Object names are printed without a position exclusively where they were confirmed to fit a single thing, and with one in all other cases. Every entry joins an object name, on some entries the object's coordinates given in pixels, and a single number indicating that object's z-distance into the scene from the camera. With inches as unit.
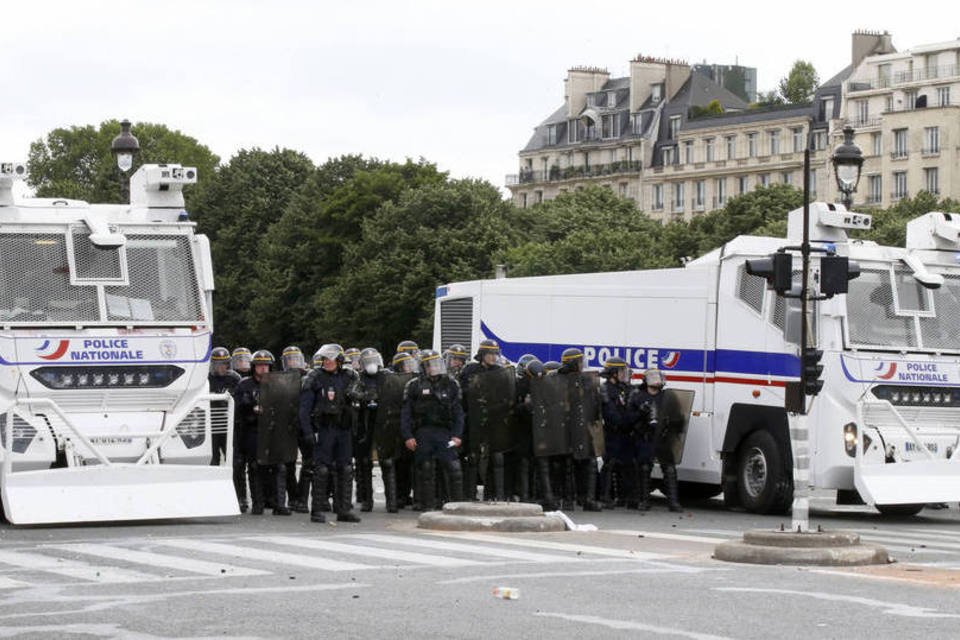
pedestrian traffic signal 767.7
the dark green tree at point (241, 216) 3752.5
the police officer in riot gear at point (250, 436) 964.0
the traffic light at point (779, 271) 768.9
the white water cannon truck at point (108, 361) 867.4
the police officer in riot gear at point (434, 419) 945.5
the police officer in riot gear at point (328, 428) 905.5
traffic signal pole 741.3
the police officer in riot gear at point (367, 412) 971.3
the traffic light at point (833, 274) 771.4
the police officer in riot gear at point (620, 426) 1045.2
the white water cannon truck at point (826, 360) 979.9
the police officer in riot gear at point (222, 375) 991.6
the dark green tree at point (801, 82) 5935.0
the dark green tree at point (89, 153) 4763.8
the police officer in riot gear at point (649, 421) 1031.6
